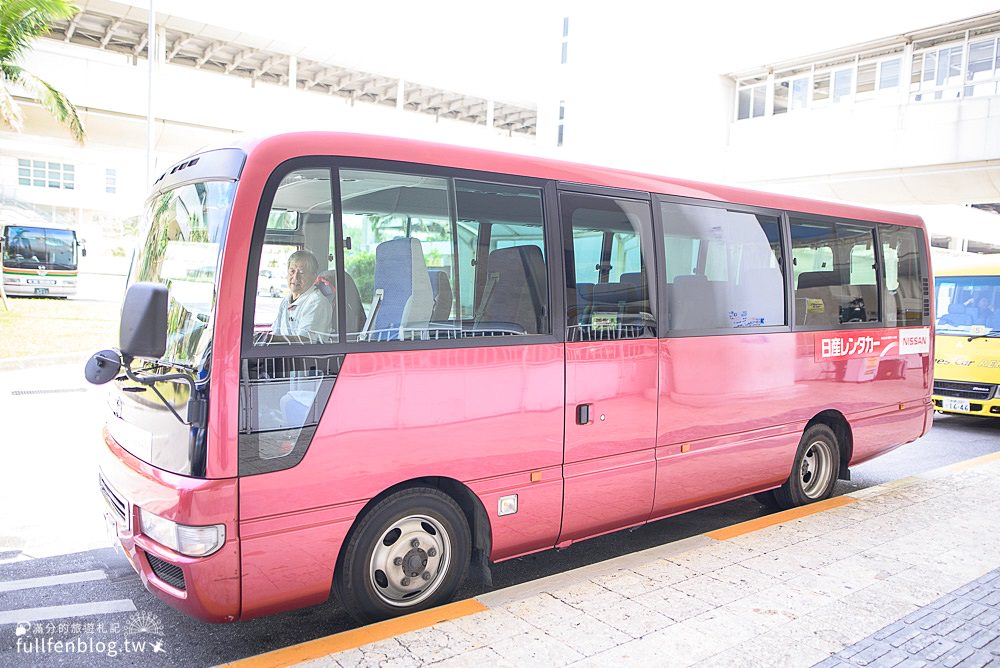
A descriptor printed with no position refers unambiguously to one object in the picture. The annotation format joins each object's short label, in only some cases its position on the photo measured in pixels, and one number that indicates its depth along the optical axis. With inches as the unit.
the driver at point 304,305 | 145.2
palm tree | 663.1
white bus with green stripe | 1220.5
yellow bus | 413.4
